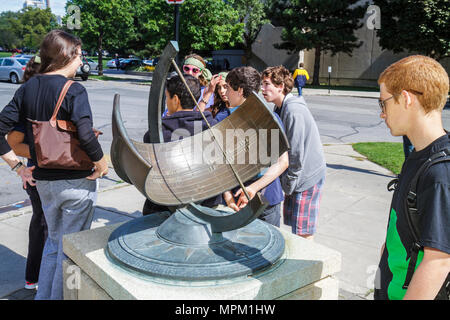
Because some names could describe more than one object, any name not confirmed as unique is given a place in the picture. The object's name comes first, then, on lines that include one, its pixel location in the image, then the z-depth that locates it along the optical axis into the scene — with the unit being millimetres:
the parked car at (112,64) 47062
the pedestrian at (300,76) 17094
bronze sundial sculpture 1941
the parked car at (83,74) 27625
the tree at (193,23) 25688
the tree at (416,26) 24422
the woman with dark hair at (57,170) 2469
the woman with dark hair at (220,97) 4211
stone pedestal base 1878
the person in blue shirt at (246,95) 2994
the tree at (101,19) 30406
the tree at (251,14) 34875
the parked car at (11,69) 22875
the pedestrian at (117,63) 45438
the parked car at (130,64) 43031
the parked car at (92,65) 35759
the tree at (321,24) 28984
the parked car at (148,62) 41619
